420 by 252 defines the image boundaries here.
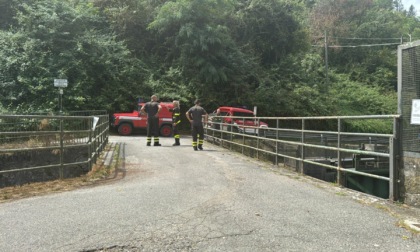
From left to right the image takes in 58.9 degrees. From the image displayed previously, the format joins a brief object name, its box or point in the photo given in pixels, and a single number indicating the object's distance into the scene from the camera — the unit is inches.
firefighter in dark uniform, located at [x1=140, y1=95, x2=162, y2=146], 560.4
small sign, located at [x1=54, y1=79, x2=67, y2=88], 756.0
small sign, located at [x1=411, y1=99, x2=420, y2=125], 217.1
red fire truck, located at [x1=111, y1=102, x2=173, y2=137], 848.9
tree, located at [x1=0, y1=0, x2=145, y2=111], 895.1
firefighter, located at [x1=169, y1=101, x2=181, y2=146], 593.0
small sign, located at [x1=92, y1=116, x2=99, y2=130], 374.9
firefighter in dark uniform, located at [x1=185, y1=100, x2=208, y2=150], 548.0
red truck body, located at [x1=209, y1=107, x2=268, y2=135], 534.4
